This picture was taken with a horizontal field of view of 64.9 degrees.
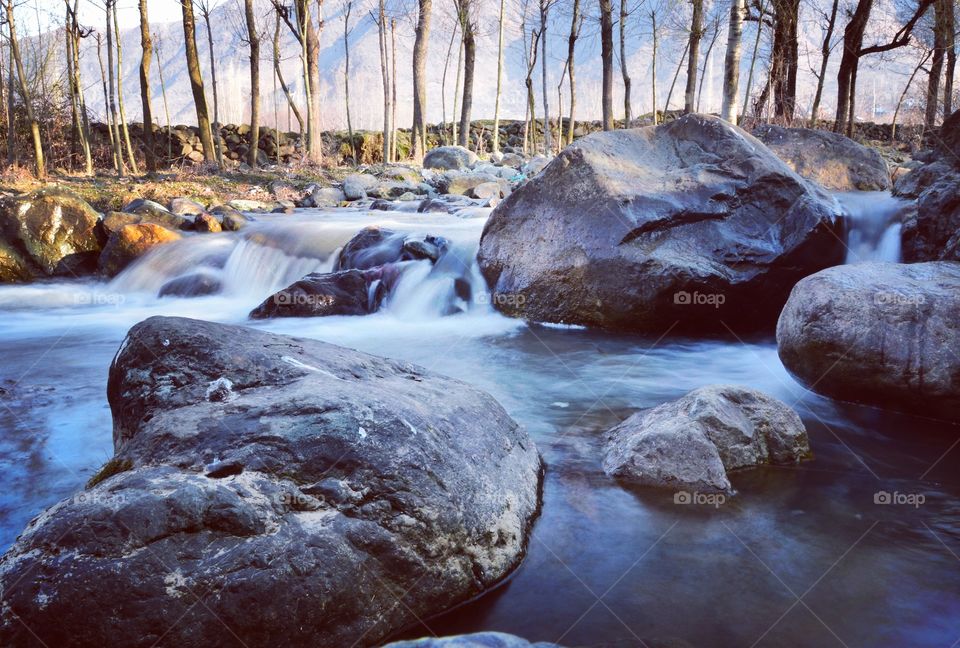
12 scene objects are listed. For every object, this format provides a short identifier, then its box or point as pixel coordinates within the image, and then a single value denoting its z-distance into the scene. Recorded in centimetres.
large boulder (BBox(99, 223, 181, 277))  1173
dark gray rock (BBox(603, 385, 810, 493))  393
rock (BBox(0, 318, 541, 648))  235
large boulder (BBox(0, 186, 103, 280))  1170
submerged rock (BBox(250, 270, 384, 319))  891
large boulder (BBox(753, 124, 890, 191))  1108
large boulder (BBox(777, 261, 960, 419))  494
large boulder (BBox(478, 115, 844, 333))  745
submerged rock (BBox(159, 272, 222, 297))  1077
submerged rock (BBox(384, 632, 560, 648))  209
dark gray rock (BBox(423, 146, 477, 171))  2417
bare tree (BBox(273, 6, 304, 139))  2562
